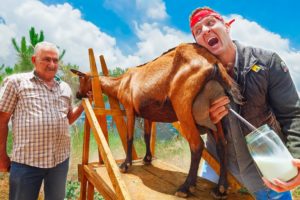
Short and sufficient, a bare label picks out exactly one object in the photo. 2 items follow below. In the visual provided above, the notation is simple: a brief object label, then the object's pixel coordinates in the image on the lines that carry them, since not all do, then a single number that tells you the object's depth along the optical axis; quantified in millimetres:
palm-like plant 6963
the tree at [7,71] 7045
